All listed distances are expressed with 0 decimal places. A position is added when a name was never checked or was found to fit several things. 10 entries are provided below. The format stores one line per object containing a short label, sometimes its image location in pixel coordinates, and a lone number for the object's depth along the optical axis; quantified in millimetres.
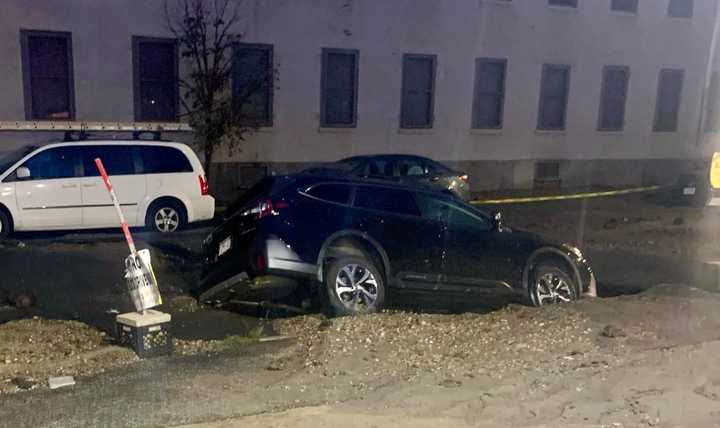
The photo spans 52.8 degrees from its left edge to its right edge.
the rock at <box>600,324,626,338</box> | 6746
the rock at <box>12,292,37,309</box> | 8023
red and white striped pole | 6161
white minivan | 11422
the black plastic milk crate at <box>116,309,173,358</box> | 6086
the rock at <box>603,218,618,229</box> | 15438
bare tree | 17156
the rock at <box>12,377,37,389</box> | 5449
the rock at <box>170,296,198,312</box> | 8086
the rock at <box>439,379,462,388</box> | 5547
